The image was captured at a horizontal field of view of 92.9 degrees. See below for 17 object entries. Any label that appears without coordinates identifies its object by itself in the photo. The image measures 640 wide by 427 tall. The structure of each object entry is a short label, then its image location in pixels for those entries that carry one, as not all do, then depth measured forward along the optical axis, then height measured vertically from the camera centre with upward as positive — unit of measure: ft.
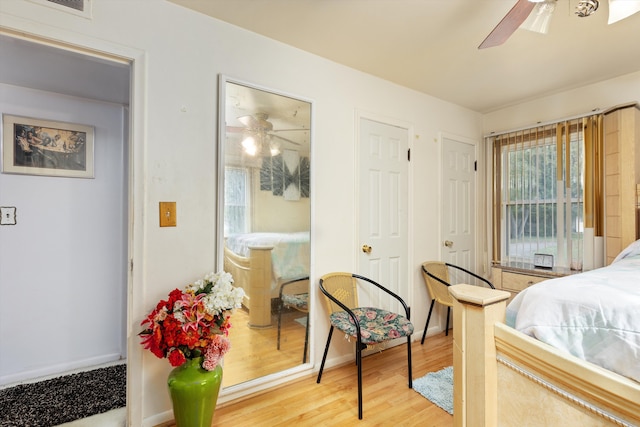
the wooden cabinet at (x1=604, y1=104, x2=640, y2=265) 8.24 +1.03
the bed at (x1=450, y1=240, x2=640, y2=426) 2.58 -1.34
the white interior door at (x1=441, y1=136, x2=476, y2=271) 11.00 +0.50
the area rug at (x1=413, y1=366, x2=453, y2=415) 6.77 -4.15
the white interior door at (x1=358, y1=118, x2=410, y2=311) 9.00 +0.23
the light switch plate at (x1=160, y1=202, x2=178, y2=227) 6.11 +0.01
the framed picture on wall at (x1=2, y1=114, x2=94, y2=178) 7.84 +1.82
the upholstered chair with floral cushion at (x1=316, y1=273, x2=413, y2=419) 6.61 -2.56
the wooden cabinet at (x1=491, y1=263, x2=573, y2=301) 9.57 -1.96
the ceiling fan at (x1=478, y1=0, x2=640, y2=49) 5.00 +3.52
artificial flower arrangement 5.18 -1.90
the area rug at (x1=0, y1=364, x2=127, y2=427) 6.26 -4.19
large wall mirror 6.82 -0.17
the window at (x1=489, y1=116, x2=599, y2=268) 9.61 +0.85
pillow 6.91 -0.81
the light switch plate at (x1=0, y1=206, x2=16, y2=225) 7.69 -0.02
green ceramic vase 5.24 -3.11
